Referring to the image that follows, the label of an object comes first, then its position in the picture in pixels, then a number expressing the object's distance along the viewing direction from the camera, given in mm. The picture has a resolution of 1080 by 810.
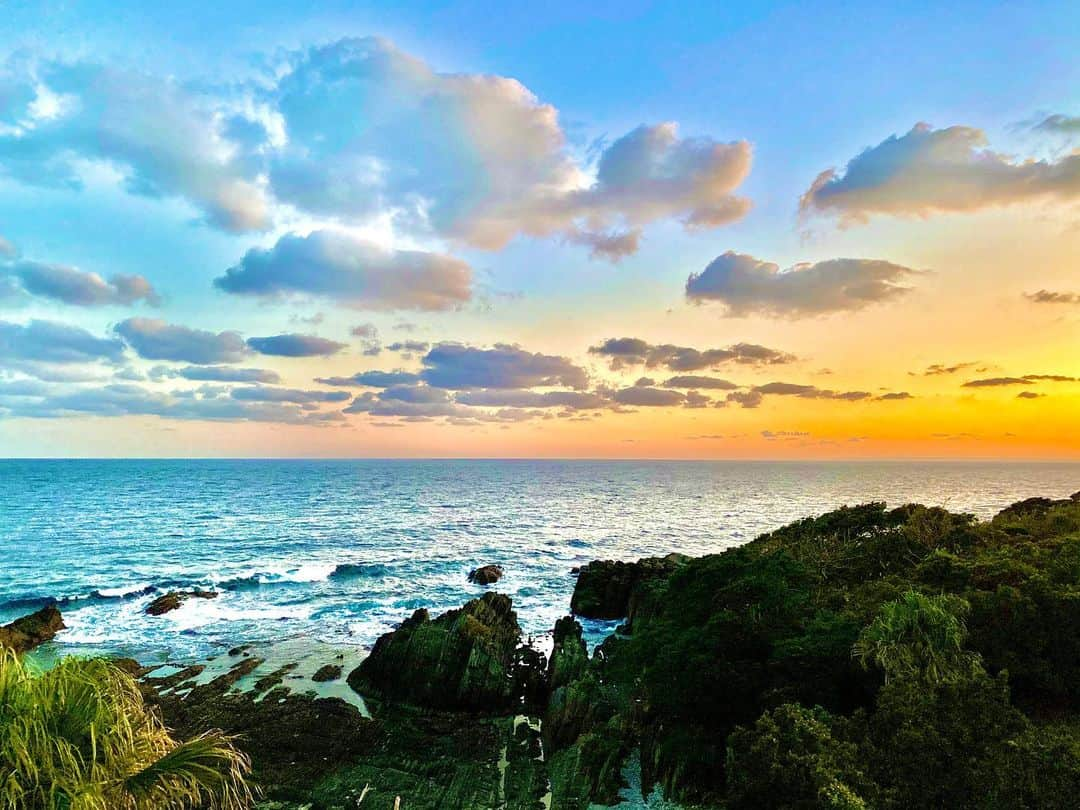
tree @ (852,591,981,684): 17734
